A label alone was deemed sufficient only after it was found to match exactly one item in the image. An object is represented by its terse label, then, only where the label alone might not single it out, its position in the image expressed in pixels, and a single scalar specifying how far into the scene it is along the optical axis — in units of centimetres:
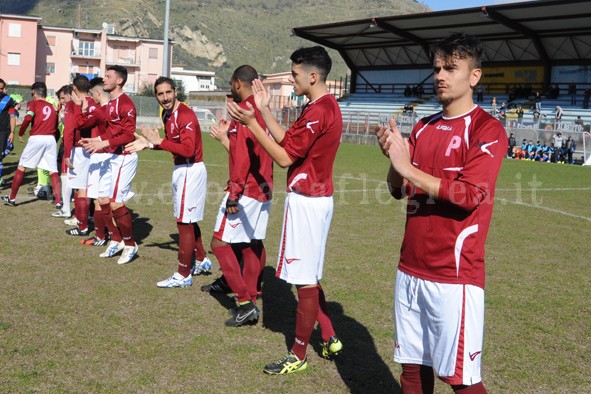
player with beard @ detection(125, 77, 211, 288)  666
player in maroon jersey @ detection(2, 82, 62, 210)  1141
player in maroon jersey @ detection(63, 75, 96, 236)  936
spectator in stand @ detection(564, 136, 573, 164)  2997
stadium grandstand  3581
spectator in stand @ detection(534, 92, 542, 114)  3834
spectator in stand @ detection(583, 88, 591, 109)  3759
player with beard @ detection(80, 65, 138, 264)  782
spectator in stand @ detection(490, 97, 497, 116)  3778
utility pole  3193
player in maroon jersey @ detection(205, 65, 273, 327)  580
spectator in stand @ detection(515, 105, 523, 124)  3719
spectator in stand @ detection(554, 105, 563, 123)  3512
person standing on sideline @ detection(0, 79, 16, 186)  1315
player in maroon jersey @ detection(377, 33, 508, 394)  300
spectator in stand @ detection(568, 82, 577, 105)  3899
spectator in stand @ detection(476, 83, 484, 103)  4394
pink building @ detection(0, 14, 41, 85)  7656
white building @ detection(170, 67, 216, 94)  11875
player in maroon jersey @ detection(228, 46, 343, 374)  461
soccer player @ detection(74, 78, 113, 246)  852
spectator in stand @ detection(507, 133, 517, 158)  3167
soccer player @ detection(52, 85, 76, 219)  1029
